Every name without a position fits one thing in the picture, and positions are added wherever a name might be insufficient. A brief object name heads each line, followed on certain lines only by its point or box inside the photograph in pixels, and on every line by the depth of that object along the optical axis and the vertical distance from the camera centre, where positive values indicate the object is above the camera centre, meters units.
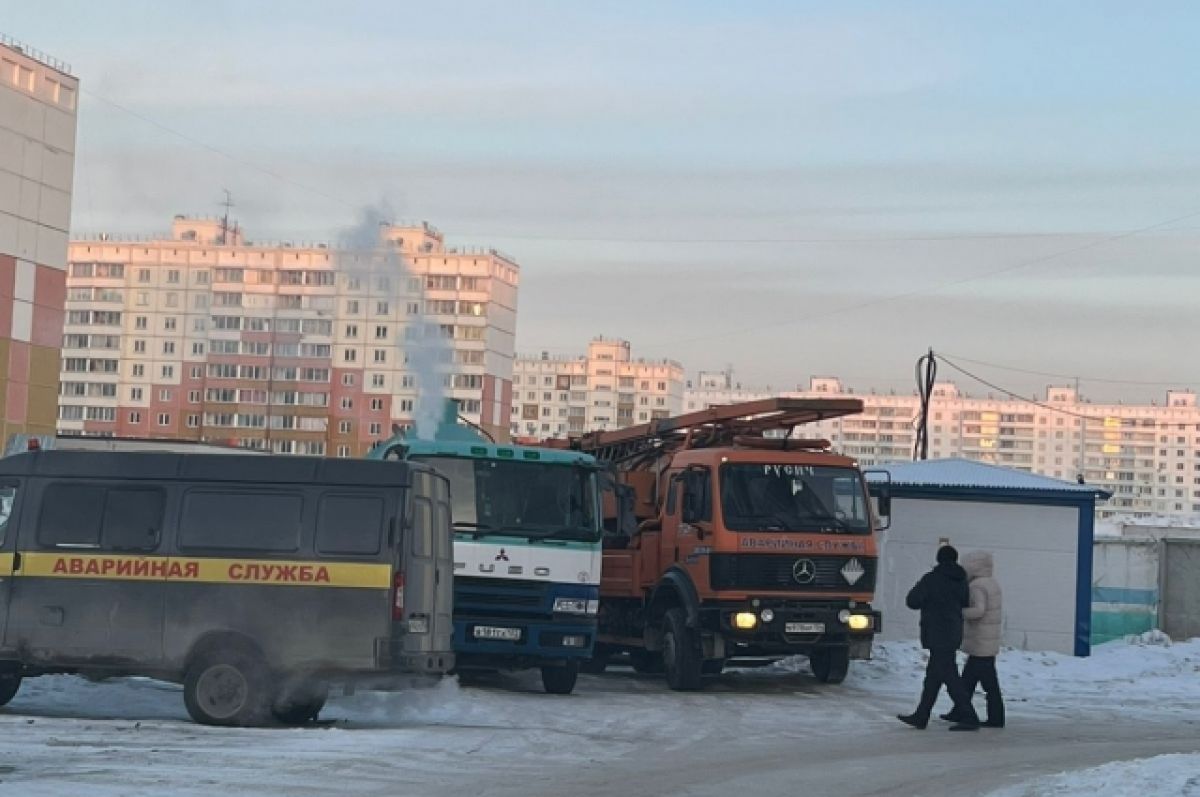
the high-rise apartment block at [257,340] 124.94 +11.51
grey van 14.83 -0.76
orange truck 20.56 -0.39
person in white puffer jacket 17.00 -1.06
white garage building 27.41 -0.24
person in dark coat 16.78 -0.96
